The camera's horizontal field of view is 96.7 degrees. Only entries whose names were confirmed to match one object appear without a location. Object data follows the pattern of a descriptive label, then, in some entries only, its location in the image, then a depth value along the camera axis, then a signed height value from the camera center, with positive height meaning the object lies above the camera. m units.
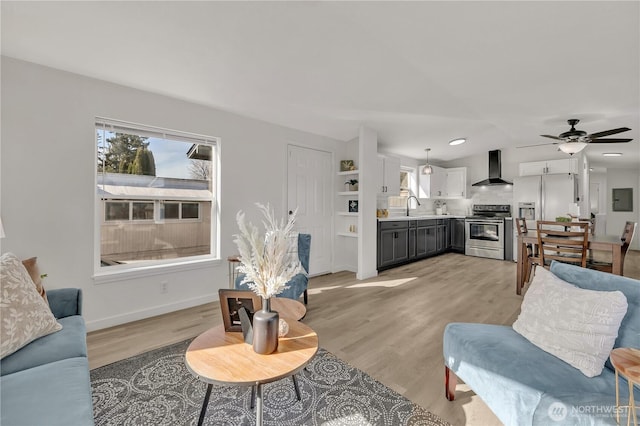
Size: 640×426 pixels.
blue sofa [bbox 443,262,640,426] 1.14 -0.75
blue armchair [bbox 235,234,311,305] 2.90 -0.71
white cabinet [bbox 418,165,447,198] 6.86 +0.72
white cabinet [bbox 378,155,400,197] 5.45 +0.73
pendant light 6.31 +0.96
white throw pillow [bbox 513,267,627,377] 1.31 -0.55
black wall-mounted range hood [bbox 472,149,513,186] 6.47 +0.99
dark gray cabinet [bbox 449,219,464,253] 6.84 -0.52
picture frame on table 1.53 -0.50
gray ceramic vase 1.36 -0.57
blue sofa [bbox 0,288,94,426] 1.06 -0.75
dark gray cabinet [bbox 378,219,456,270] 5.15 -0.55
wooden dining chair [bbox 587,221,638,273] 3.10 -0.45
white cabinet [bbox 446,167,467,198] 6.99 +0.77
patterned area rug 1.60 -1.15
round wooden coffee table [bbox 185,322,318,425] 1.19 -0.68
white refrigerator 5.46 +0.34
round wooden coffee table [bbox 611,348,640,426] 0.91 -0.52
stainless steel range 6.14 -0.41
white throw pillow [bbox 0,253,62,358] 1.46 -0.54
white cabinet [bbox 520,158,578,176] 5.53 +0.94
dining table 2.98 -0.39
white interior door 4.44 +0.26
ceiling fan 3.91 +1.02
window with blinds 2.88 +0.20
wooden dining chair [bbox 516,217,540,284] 3.72 -0.58
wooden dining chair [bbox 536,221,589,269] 3.11 -0.38
